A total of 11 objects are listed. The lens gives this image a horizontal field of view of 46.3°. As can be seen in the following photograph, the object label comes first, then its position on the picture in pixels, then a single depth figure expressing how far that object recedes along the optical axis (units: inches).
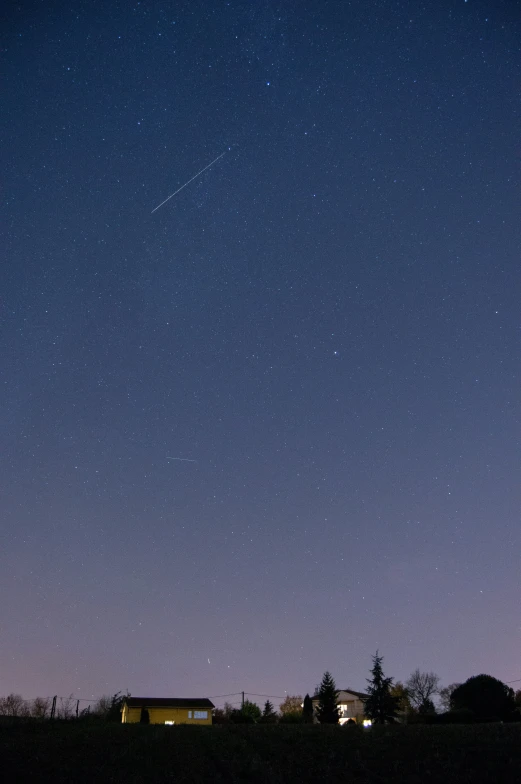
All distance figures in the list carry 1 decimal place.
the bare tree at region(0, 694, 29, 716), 3628.9
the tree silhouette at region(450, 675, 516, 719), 2166.6
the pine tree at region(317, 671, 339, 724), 2317.9
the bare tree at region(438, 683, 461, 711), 3905.0
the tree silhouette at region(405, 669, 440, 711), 3988.7
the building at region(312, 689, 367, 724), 3171.8
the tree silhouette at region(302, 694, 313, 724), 2389.3
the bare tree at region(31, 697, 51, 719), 2675.9
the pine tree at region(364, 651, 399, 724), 2295.8
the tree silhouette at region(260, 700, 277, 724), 2487.7
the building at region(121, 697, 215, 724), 2645.2
